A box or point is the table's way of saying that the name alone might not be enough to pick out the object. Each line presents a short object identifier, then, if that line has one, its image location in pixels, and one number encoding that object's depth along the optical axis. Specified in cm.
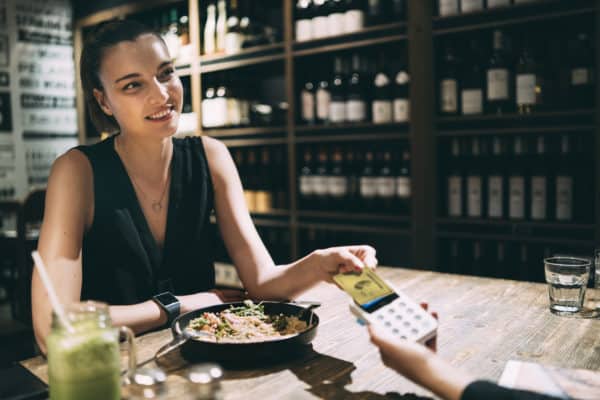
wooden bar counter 80
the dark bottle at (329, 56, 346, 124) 275
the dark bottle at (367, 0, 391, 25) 263
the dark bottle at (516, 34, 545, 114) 219
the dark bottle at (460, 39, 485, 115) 236
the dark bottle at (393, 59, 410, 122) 255
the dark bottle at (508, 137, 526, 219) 228
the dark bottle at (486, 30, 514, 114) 227
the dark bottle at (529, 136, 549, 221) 222
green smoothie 68
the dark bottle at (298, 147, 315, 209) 290
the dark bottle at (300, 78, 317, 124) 289
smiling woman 119
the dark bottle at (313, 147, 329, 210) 284
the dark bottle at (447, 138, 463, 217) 246
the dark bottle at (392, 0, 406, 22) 258
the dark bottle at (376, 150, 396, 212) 261
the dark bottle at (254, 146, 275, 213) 304
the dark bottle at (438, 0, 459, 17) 239
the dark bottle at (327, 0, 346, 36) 274
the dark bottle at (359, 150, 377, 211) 267
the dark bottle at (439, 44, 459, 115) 243
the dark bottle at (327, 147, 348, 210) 277
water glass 115
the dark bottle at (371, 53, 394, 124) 262
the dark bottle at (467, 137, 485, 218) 240
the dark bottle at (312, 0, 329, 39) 279
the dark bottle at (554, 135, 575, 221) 218
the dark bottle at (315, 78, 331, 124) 283
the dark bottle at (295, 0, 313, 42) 284
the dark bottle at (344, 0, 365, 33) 267
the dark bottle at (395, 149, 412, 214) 257
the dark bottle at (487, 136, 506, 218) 234
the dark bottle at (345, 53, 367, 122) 269
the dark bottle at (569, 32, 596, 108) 214
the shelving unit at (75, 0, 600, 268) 218
